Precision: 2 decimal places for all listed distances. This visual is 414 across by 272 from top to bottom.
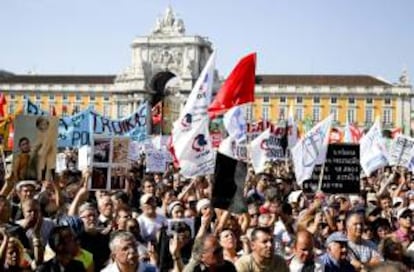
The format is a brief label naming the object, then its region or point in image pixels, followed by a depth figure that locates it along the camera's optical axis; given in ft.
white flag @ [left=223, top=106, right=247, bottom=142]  41.23
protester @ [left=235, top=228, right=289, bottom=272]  19.57
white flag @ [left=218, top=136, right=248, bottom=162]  28.98
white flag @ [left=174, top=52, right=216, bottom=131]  39.60
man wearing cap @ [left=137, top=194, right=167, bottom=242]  26.84
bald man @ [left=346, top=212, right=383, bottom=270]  23.54
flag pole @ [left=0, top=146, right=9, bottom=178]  39.39
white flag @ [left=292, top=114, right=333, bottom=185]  42.70
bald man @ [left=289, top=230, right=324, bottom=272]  20.54
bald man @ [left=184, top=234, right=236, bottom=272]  18.67
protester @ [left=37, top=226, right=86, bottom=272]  18.56
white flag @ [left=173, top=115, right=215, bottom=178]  36.73
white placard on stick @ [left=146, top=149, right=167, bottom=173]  59.77
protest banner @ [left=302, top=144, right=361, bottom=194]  38.61
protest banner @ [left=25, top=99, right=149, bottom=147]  66.69
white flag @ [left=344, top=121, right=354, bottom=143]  97.25
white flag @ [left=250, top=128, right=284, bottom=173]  59.62
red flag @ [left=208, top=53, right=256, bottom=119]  36.81
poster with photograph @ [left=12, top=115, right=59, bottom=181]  31.62
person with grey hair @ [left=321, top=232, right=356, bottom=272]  20.92
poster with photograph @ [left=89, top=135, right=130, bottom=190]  35.04
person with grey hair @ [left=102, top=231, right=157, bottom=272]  18.22
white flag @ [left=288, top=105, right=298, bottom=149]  73.41
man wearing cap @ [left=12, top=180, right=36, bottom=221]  27.43
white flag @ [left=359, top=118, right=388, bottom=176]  58.90
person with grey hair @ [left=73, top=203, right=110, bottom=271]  22.66
